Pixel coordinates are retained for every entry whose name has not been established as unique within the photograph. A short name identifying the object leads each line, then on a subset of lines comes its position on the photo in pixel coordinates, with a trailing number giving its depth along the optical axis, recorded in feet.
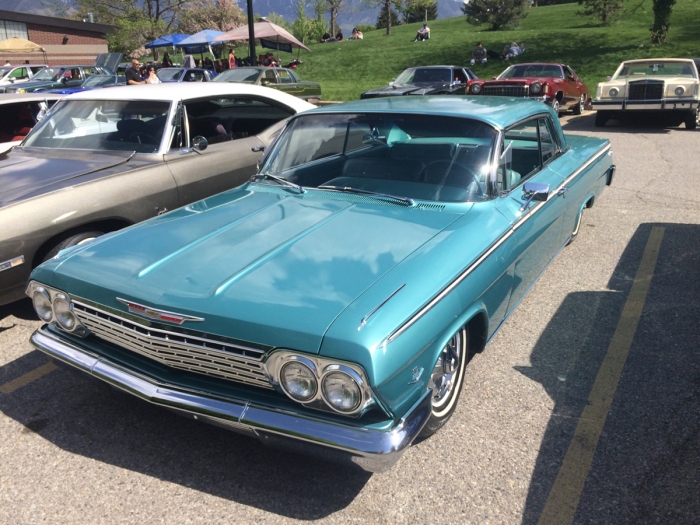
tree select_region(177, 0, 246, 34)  168.86
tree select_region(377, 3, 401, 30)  218.38
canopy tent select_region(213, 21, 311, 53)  75.56
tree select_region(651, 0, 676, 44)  76.89
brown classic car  13.17
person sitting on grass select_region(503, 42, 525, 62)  93.45
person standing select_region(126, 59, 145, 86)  50.87
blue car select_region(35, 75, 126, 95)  59.06
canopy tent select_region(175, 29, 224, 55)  85.10
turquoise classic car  7.36
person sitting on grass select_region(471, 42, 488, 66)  91.09
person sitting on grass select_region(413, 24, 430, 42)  130.31
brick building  128.16
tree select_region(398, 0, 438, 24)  200.79
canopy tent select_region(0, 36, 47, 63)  97.12
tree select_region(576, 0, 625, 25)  109.95
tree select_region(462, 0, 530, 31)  137.69
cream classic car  39.37
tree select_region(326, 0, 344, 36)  207.51
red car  44.80
